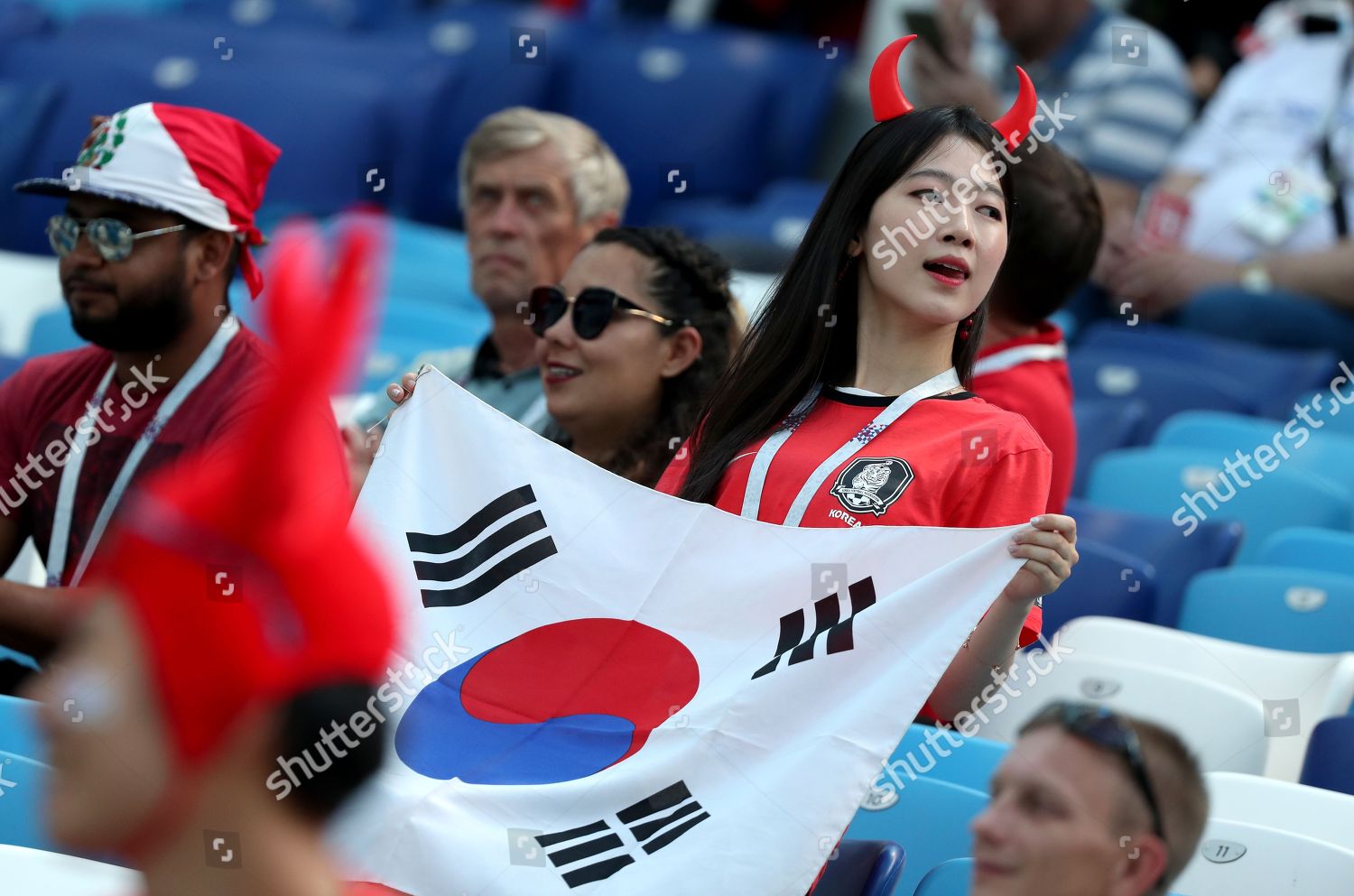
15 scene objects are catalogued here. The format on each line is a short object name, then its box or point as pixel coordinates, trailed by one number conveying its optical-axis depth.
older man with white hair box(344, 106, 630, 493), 8.15
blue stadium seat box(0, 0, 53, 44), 15.36
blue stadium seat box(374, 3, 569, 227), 15.61
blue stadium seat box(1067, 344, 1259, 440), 10.84
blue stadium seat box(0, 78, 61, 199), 13.66
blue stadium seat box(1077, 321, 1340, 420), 11.03
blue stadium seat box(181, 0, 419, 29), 16.97
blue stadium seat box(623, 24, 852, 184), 15.55
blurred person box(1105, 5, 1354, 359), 12.09
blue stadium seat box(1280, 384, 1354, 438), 10.11
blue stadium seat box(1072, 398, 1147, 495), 9.97
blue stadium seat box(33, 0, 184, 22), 16.50
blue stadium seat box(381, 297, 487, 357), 10.73
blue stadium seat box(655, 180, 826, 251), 13.36
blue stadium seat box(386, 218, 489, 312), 12.31
